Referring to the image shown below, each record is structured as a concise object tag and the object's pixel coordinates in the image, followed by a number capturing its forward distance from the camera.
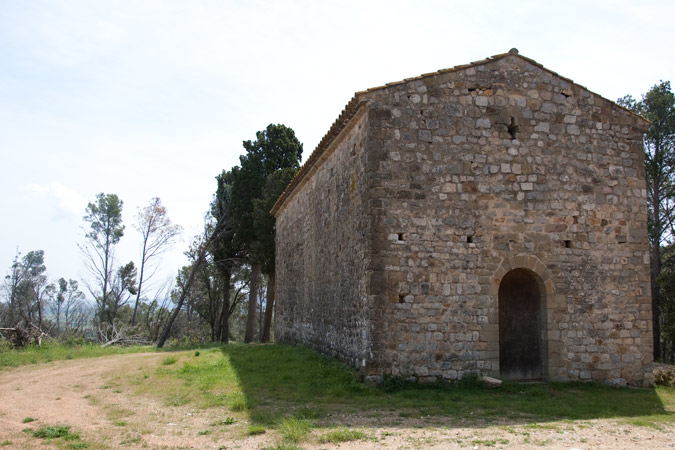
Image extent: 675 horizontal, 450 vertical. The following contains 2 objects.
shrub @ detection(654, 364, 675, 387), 11.15
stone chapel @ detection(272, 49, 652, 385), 10.02
